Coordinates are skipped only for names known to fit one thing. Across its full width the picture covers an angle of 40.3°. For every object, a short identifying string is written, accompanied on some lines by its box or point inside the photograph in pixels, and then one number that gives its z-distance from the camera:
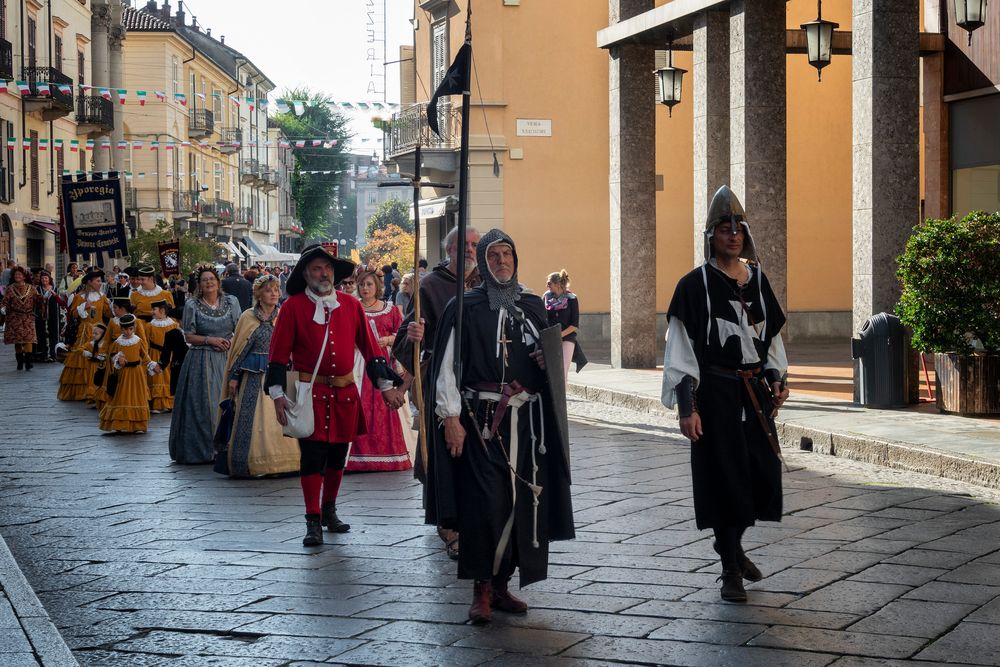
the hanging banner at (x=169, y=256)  26.02
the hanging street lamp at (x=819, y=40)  15.81
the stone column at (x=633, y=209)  18.75
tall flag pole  5.80
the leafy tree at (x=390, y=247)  63.62
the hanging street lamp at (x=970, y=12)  14.34
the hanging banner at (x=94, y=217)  20.36
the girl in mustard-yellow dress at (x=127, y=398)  13.39
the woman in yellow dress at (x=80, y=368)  17.28
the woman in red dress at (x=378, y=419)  10.37
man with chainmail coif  5.70
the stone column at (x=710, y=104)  17.45
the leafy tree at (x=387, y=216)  111.64
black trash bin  12.72
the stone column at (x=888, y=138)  12.99
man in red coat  7.66
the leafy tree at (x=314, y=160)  93.44
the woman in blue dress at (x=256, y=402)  10.09
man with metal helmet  5.95
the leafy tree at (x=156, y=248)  35.78
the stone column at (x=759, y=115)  15.84
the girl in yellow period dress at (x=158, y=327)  14.39
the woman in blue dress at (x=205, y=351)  11.36
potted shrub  11.79
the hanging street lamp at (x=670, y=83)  17.88
